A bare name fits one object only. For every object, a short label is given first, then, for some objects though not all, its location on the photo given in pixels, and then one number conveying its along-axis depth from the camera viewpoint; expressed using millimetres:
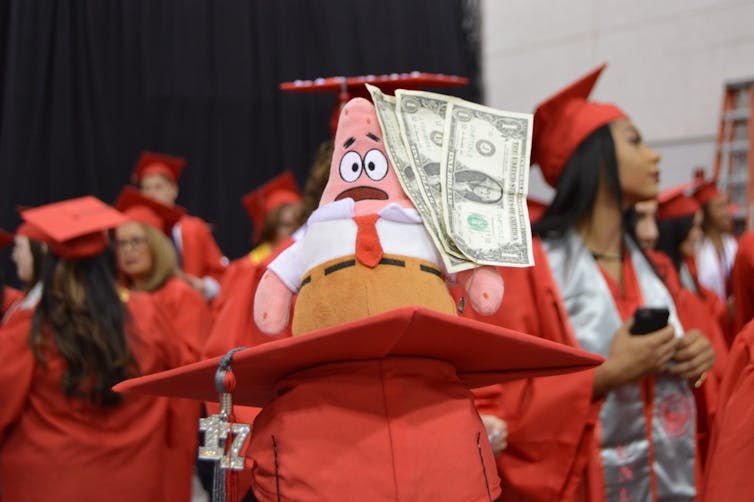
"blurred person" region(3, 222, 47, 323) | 3063
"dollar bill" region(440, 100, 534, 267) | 1495
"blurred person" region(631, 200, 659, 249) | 4016
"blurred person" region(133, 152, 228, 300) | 6176
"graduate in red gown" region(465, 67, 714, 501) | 2158
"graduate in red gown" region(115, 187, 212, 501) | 4250
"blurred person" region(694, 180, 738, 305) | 5728
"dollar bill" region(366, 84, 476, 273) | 1478
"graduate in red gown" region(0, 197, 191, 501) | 2898
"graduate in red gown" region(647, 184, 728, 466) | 2455
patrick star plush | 1451
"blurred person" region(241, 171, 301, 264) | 5424
